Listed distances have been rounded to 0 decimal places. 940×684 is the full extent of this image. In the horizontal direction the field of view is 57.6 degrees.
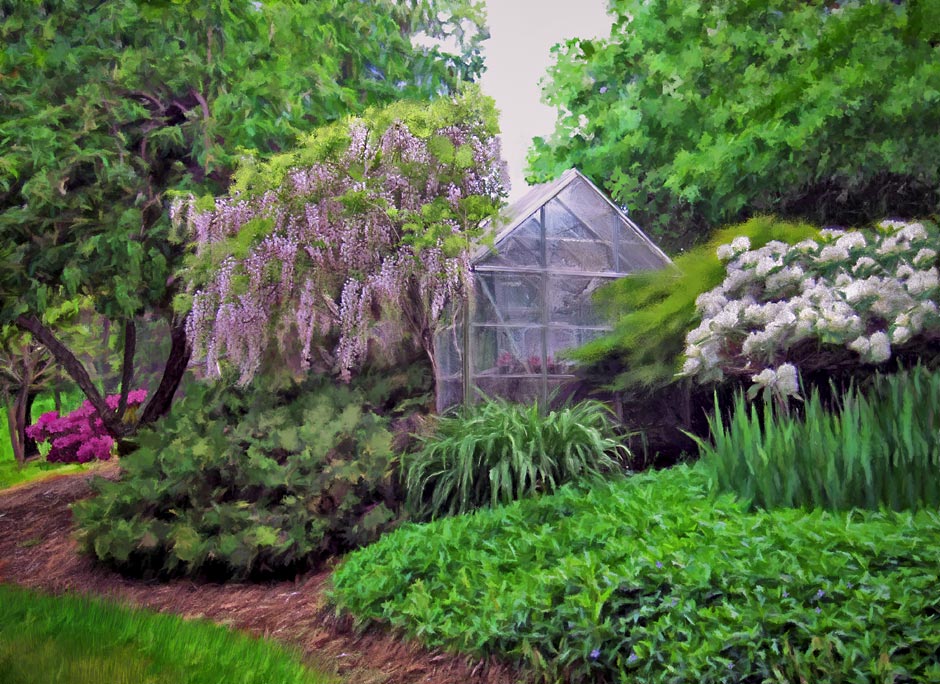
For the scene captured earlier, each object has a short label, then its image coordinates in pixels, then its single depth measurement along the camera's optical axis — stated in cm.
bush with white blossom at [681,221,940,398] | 686
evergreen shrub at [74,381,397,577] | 607
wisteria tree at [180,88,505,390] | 741
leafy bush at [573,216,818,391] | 822
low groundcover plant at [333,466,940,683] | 311
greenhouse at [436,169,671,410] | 803
